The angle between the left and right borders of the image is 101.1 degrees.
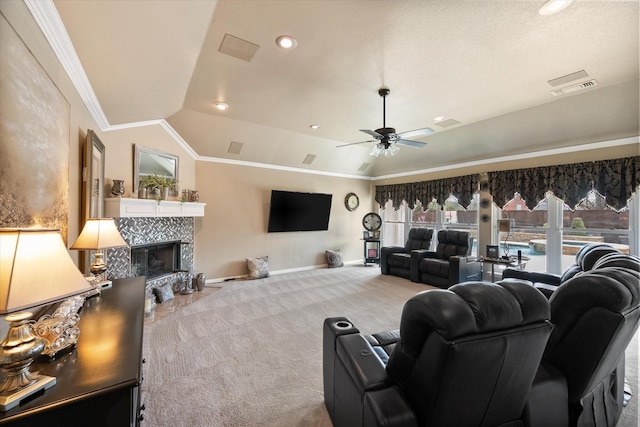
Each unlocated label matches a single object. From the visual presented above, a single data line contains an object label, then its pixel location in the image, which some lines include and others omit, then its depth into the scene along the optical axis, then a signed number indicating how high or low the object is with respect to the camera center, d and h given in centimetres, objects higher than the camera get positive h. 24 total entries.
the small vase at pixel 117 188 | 330 +32
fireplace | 406 -75
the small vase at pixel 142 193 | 381 +31
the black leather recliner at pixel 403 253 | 600 -87
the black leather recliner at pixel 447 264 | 492 -92
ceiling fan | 336 +105
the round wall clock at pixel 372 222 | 768 -16
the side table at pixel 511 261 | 448 -76
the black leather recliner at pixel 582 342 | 129 -64
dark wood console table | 83 -60
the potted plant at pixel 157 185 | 389 +45
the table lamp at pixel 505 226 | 477 -15
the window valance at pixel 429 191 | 577 +66
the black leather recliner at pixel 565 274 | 266 -68
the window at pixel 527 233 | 493 -28
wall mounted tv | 620 +12
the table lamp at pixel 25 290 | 80 -25
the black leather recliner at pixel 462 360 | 100 -58
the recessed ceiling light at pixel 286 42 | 240 +162
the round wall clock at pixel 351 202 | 760 +43
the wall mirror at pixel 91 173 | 237 +39
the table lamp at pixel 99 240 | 200 -20
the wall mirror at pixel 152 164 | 382 +81
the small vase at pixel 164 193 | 403 +34
